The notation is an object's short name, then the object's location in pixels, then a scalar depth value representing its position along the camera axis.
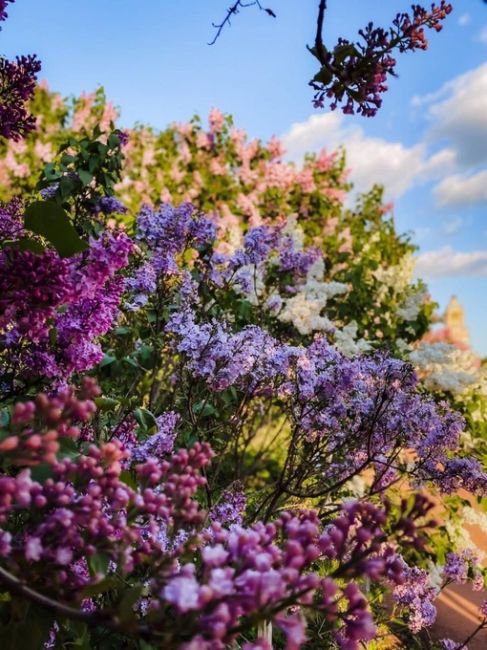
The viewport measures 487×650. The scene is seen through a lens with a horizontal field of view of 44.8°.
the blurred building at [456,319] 42.97
